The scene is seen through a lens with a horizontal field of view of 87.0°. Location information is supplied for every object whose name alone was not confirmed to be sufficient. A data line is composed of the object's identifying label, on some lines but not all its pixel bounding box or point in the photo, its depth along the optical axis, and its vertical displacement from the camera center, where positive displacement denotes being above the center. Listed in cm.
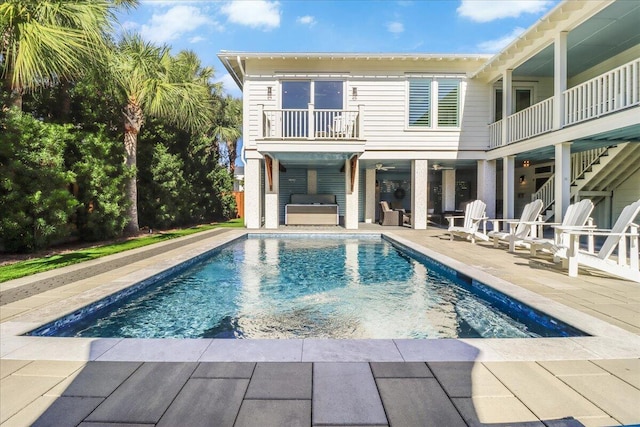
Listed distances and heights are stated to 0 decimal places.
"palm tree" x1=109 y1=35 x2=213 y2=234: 877 +310
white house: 892 +265
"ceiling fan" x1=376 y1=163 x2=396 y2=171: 1422 +160
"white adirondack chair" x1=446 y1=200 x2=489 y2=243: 841 -46
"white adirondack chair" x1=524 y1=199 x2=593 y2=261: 514 -38
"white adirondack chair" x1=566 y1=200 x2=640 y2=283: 435 -69
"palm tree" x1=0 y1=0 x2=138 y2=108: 556 +285
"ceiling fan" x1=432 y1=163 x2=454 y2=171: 1437 +156
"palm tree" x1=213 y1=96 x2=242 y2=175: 1889 +473
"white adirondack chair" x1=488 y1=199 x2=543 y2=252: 696 -54
